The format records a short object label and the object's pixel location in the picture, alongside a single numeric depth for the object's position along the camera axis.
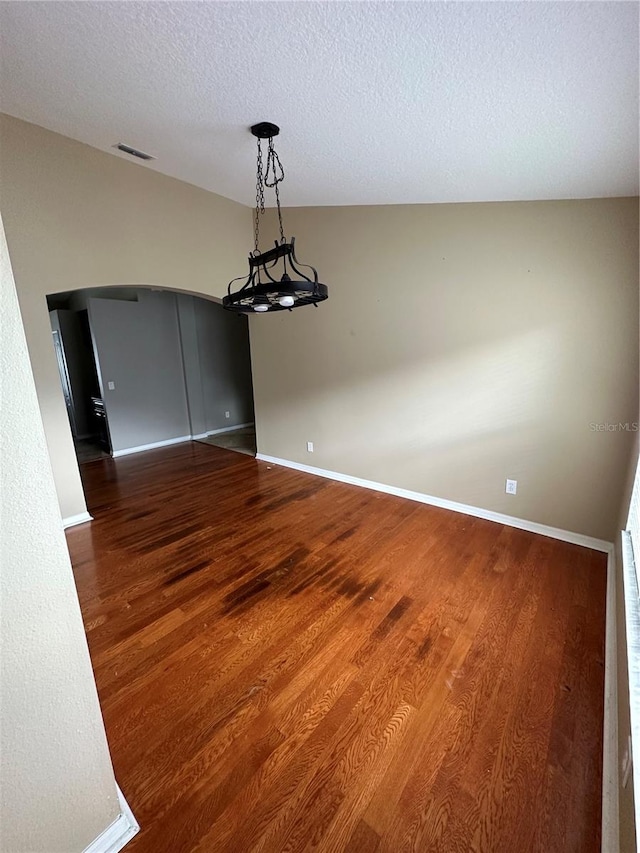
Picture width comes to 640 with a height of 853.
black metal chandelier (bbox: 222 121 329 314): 1.96
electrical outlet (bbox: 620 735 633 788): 1.10
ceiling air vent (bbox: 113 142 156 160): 2.82
